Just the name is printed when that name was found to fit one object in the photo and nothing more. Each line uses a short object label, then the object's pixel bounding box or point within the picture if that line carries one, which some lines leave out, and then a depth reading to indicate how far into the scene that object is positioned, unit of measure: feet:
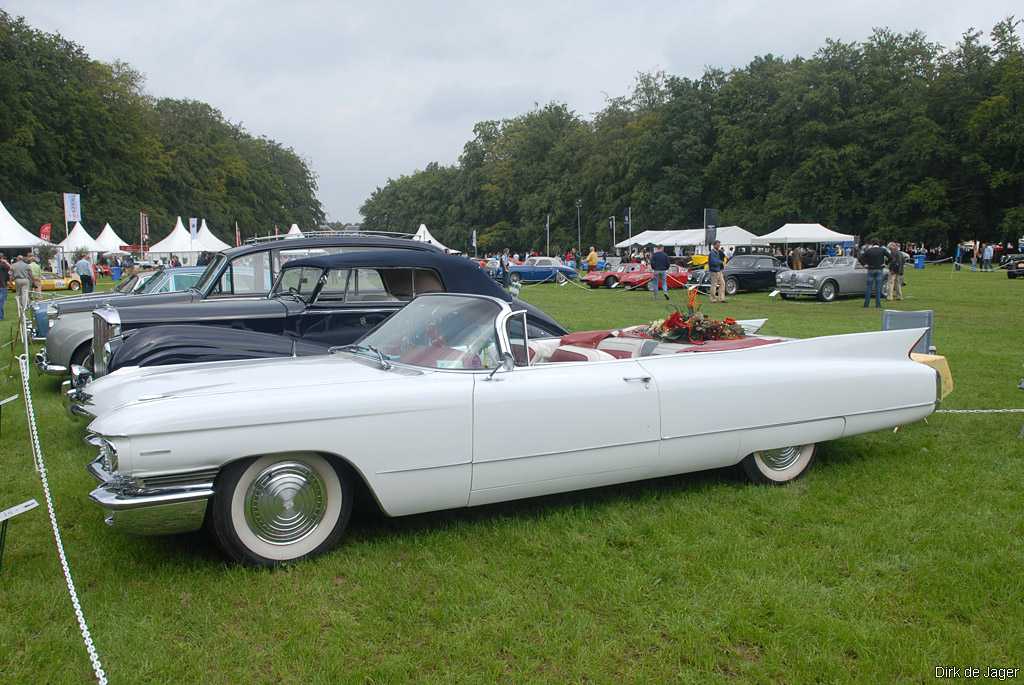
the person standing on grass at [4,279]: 63.10
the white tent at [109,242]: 146.00
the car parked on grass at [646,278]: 95.25
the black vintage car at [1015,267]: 103.76
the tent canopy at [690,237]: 148.56
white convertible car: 11.65
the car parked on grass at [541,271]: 119.24
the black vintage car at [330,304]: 23.66
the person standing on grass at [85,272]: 87.45
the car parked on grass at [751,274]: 84.79
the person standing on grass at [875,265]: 62.54
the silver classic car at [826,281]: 72.49
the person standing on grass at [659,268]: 78.38
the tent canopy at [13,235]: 105.91
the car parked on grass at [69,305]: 31.94
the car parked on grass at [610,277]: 103.30
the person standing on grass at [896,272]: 68.08
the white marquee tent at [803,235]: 133.90
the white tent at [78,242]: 139.07
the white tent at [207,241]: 154.75
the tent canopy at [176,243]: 150.10
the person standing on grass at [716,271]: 70.59
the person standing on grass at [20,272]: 58.34
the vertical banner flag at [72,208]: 133.59
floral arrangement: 18.56
